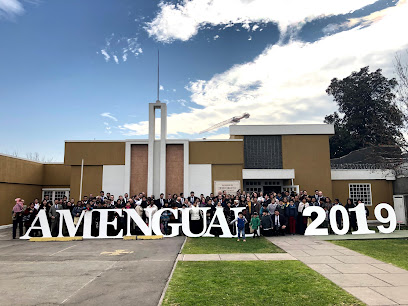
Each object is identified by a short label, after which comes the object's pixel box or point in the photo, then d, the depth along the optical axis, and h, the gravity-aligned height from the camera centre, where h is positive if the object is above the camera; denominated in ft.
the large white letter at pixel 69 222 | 47.42 -4.59
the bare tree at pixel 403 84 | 59.68 +20.83
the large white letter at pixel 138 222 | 47.24 -4.60
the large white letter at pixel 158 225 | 47.88 -5.12
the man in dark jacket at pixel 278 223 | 48.83 -4.97
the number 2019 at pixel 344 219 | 48.24 -4.46
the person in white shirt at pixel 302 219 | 50.24 -4.47
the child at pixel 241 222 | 44.53 -4.38
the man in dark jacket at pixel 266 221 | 48.16 -4.57
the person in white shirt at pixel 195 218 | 49.16 -4.16
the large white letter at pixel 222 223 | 46.37 -4.80
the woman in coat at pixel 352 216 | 52.70 -4.18
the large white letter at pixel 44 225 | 47.47 -5.03
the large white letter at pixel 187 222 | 47.60 -4.64
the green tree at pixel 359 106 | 120.98 +33.93
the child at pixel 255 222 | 45.93 -4.50
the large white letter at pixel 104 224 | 47.70 -4.93
